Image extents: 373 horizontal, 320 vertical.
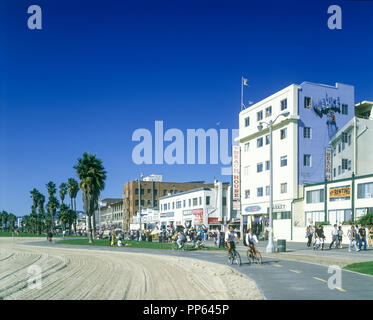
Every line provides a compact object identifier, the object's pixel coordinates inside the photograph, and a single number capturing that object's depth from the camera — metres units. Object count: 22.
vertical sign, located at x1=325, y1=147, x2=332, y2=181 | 44.62
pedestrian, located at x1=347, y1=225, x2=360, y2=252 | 28.03
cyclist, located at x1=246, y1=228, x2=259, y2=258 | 18.38
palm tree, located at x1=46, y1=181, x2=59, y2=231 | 95.75
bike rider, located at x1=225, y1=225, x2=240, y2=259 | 18.78
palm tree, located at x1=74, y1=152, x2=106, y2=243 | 51.70
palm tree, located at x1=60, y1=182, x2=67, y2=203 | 102.72
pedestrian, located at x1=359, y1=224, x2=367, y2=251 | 28.66
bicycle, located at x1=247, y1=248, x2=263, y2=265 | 19.17
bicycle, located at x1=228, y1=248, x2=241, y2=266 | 18.65
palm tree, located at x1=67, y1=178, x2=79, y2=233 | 97.38
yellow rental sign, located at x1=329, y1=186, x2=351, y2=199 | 39.12
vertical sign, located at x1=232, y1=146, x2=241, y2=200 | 53.55
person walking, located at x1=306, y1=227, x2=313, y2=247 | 33.55
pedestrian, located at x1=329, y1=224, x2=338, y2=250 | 30.48
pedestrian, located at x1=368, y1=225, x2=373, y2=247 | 31.41
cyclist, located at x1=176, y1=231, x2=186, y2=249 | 31.03
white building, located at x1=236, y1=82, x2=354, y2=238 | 47.69
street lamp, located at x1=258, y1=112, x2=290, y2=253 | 27.86
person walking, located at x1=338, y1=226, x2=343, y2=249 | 30.70
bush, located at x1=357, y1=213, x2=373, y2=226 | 32.97
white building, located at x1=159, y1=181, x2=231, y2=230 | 67.56
